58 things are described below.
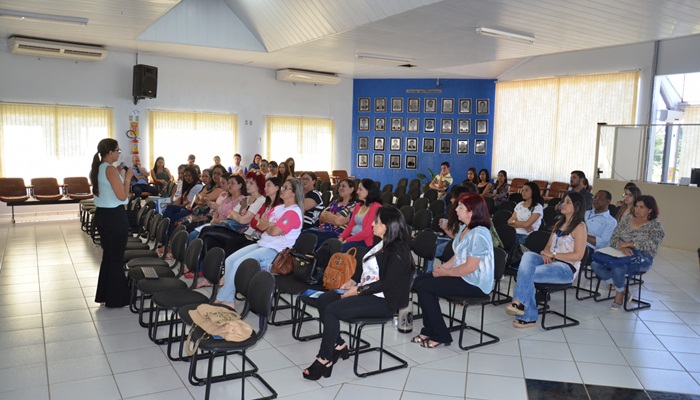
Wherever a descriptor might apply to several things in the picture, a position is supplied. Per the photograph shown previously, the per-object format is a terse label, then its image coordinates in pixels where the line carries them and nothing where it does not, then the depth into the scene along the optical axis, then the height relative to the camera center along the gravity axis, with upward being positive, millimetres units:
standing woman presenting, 5223 -759
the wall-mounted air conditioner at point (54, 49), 10508 +1841
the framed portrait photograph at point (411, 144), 16188 +144
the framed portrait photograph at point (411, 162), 16248 -410
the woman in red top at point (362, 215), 5823 -775
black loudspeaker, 11789 +1336
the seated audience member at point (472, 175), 12105 -570
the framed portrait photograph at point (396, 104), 16156 +1356
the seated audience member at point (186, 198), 8008 -863
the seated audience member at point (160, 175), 11859 -762
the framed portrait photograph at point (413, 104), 16062 +1361
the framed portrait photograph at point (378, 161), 16531 -413
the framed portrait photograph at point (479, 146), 15562 +124
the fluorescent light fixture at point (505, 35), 8047 +1863
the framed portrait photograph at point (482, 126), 15516 +729
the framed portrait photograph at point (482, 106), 15461 +1316
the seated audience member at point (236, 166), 13477 -581
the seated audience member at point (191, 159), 12588 -400
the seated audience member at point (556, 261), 5080 -1059
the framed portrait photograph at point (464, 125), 15703 +754
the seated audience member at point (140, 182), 11023 -899
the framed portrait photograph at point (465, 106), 15634 +1314
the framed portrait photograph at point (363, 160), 16641 -404
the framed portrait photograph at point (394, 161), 16391 -399
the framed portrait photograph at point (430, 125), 16016 +737
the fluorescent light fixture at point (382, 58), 10761 +1888
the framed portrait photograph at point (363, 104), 16422 +1348
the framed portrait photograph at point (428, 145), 16047 +127
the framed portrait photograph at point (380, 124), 16375 +740
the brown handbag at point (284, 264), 4965 -1128
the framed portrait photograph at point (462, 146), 15758 +110
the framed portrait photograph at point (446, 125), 15883 +744
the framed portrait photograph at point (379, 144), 16453 +118
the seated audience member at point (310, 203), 7176 -778
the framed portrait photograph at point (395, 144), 16333 +133
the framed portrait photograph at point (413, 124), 16125 +758
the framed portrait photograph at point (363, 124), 16516 +730
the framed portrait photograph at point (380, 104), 16281 +1352
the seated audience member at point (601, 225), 6215 -838
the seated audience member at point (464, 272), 4449 -1053
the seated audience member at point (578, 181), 8008 -418
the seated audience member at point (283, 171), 11047 -561
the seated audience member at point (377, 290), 3891 -1076
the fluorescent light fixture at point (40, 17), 8102 +1915
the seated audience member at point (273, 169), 11306 -525
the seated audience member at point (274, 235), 5195 -920
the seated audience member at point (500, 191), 10258 -791
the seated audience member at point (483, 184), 11250 -725
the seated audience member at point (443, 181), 12172 -733
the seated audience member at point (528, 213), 6680 -778
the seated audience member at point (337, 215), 6523 -870
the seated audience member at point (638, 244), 5844 -994
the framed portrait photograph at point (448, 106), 15789 +1312
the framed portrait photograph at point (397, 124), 16250 +746
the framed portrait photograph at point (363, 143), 16578 +136
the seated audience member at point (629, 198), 6578 -544
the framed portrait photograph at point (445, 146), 15914 +111
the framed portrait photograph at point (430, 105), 15922 +1338
